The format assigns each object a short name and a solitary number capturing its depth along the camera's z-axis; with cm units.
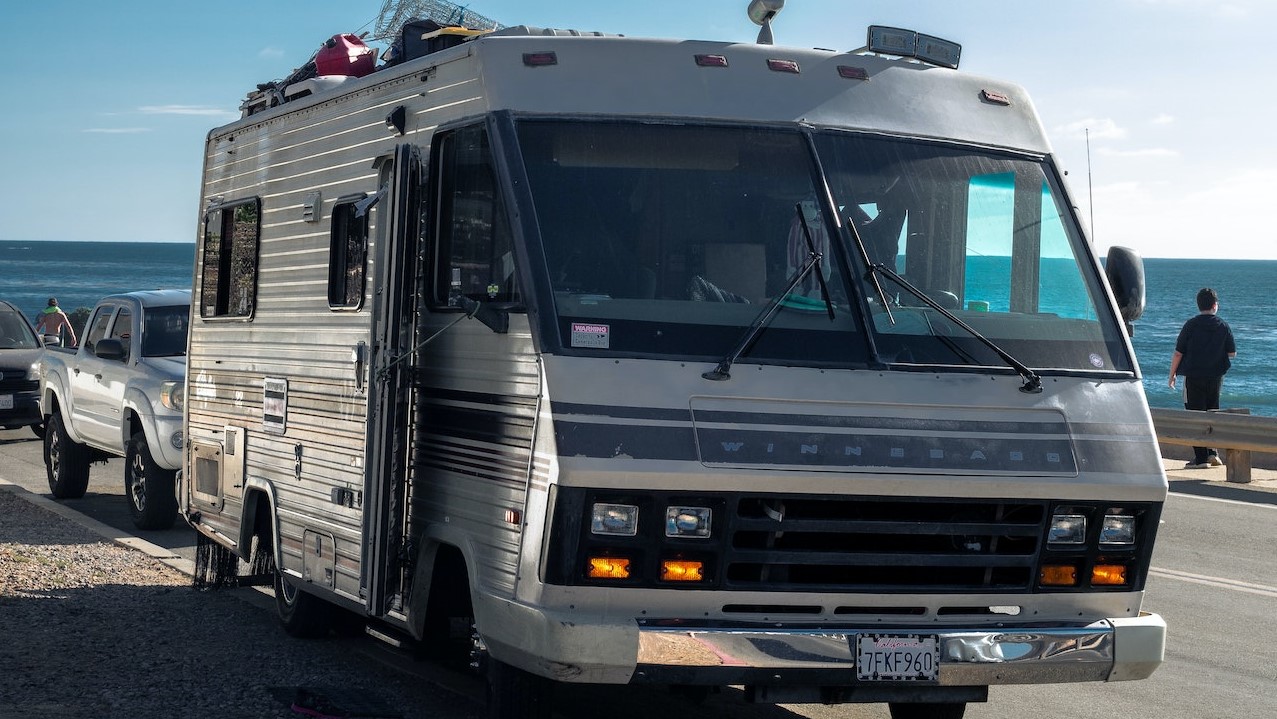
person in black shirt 1692
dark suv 1841
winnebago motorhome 523
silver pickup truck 1217
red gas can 841
